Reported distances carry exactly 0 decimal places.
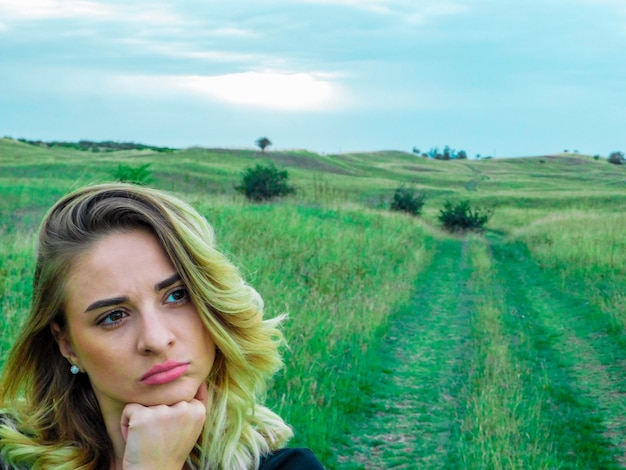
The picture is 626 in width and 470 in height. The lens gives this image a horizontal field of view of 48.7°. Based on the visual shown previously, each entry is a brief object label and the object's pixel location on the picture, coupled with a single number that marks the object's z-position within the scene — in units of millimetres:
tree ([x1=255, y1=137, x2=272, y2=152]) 74625
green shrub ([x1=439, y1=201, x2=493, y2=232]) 26188
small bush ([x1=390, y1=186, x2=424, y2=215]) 28141
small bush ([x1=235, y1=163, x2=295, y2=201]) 26516
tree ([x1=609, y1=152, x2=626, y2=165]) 84188
